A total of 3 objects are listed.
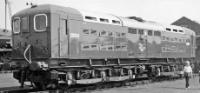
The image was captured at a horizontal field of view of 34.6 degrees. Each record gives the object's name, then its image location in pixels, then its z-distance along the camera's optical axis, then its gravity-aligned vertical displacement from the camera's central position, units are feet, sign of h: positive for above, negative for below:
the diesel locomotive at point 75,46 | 48.52 -0.67
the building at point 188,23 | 215.80 +12.91
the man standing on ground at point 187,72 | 56.85 -5.40
